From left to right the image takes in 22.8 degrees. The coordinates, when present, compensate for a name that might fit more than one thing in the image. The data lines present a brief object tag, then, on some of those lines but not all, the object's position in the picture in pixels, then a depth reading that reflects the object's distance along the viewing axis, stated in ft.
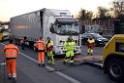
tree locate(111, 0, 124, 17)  244.42
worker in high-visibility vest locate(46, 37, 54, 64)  55.77
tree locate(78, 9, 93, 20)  308.03
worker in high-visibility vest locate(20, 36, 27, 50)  93.48
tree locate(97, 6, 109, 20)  268.82
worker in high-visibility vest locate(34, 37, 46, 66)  54.13
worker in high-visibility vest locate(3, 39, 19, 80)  39.19
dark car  103.86
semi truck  67.72
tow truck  37.73
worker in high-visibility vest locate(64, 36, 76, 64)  55.12
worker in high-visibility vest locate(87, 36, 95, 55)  73.26
